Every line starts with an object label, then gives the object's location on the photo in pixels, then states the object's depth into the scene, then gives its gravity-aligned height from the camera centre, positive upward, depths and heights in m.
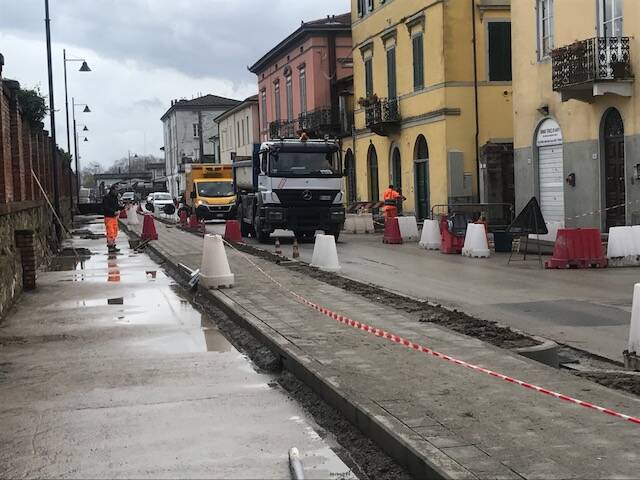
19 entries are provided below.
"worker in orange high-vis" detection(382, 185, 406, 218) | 28.98 -0.01
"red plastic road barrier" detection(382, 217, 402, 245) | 25.73 -0.93
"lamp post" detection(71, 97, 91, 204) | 64.46 +6.23
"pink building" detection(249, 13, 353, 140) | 48.59 +7.31
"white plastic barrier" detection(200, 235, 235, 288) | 13.73 -0.93
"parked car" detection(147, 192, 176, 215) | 67.76 +0.47
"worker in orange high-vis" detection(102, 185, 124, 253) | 23.34 -0.11
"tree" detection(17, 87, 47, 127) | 37.67 +4.85
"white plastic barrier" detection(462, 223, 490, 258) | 20.45 -1.06
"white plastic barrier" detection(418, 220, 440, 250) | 23.33 -0.98
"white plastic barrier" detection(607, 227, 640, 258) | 17.28 -1.04
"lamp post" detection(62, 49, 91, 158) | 44.55 +7.24
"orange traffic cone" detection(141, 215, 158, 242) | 27.61 -0.69
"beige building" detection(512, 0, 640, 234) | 21.75 +2.30
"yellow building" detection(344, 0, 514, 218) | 33.00 +3.74
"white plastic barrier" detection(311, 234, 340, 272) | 17.75 -1.07
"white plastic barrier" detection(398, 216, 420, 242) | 27.10 -0.92
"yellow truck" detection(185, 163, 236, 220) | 44.31 +0.79
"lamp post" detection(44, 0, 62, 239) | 32.47 +3.89
